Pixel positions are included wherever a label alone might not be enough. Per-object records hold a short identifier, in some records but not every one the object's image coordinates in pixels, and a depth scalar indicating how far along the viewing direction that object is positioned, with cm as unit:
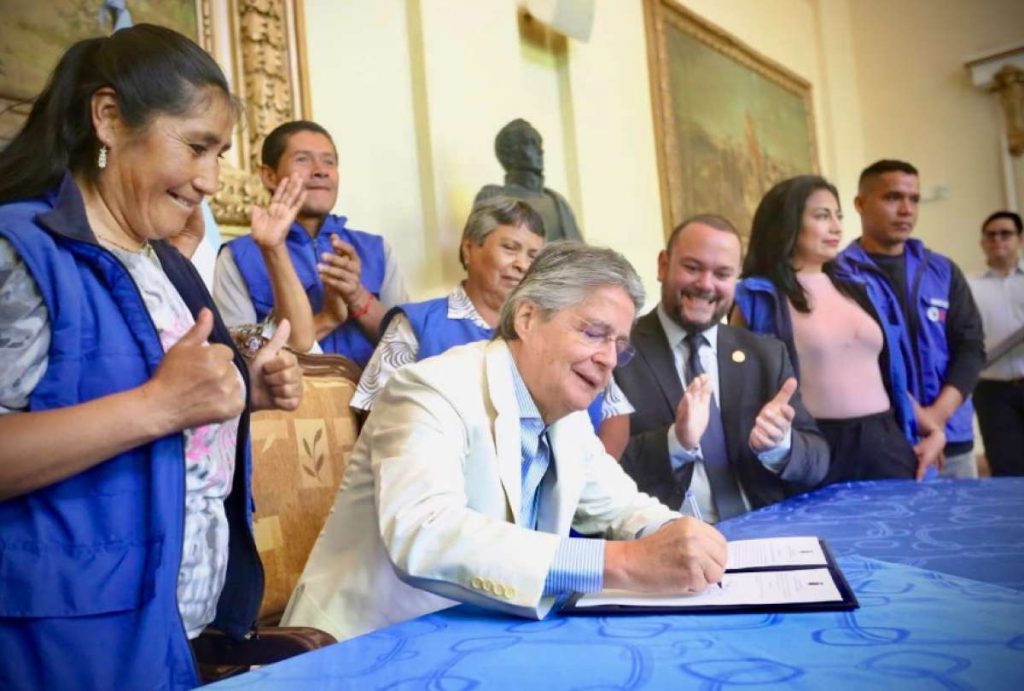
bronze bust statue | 426
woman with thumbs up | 120
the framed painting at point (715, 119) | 627
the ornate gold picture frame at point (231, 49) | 277
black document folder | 120
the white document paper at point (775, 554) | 146
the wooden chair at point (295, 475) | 189
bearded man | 239
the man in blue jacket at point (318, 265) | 285
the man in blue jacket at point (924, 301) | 369
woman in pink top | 291
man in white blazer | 128
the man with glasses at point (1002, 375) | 487
